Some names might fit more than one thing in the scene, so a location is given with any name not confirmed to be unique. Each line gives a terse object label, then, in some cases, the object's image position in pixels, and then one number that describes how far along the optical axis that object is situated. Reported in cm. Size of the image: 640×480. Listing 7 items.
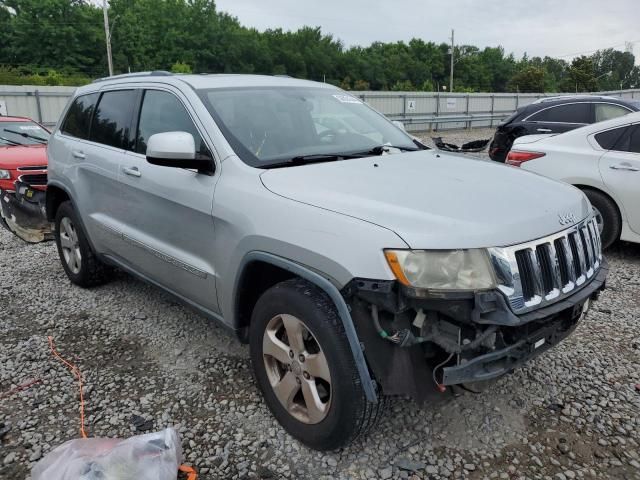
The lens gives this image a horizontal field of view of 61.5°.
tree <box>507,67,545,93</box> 7062
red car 684
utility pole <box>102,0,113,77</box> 4274
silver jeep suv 225
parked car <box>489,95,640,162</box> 900
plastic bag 233
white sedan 550
